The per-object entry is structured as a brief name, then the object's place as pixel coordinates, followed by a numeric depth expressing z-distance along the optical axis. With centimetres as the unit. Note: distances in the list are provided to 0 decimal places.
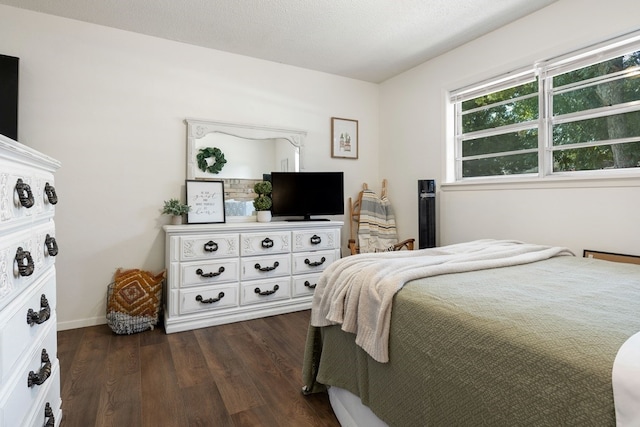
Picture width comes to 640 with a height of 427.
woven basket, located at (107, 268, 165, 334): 259
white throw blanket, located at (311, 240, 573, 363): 123
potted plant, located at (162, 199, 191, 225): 293
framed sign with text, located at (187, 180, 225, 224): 306
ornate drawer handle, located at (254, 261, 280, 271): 300
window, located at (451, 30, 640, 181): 225
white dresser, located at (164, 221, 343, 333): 270
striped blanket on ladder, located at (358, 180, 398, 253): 380
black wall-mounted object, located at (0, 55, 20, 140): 242
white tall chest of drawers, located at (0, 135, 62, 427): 88
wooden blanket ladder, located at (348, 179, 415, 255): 388
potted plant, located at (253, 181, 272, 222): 325
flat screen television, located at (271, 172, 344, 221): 341
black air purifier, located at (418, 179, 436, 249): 325
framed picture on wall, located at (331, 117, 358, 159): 389
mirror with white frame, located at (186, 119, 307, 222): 316
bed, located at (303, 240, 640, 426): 69
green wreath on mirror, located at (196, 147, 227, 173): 316
